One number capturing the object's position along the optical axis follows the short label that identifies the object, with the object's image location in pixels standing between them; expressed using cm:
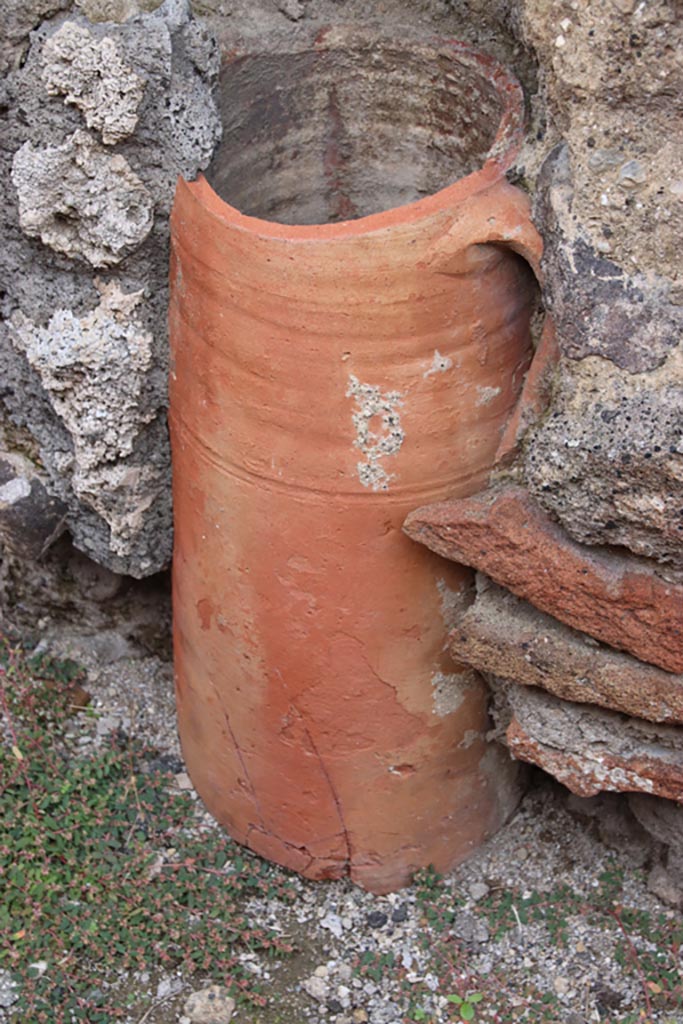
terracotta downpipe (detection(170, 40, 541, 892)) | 261
